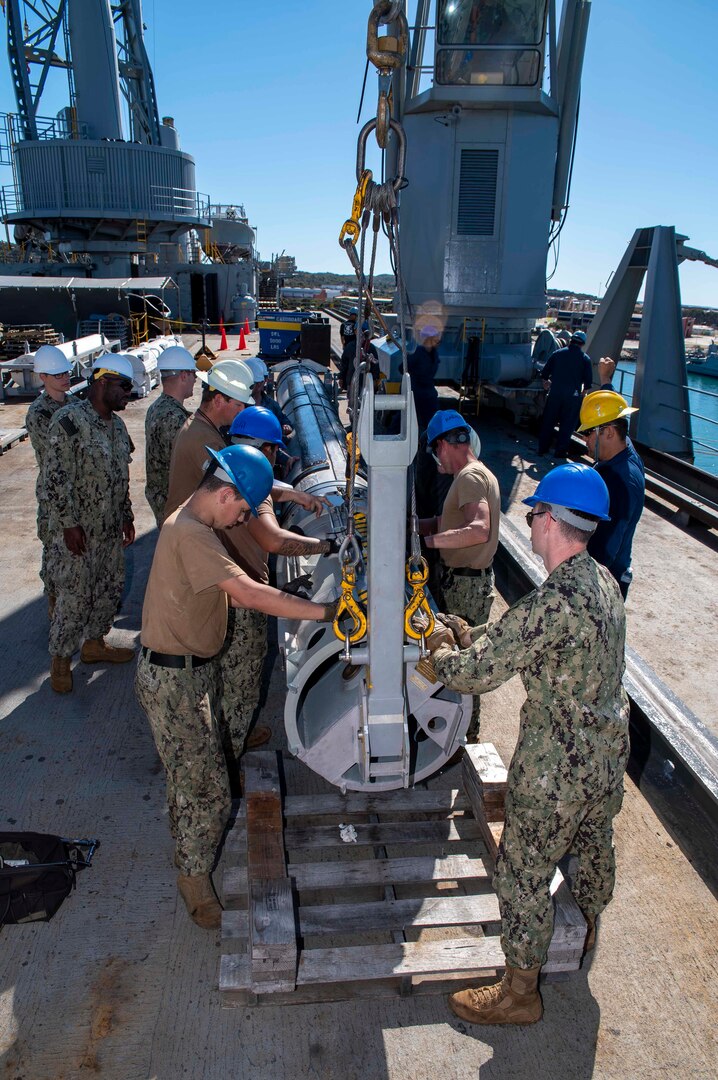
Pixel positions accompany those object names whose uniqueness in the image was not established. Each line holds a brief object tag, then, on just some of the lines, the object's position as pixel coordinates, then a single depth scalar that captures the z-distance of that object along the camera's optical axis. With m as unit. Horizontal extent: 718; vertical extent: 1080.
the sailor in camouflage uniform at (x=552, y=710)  2.24
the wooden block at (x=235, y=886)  2.76
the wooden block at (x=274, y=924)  2.38
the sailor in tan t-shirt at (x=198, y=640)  2.60
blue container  11.20
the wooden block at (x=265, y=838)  2.73
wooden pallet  2.46
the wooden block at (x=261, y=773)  3.05
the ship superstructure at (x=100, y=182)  22.16
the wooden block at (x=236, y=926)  2.57
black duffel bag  2.74
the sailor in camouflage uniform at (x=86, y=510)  4.28
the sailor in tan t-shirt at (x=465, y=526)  3.59
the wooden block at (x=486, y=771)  3.12
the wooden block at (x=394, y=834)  3.03
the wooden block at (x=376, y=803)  3.15
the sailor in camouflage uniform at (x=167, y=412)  4.88
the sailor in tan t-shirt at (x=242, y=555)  3.54
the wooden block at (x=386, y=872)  2.82
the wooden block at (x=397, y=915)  2.64
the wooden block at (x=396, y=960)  2.44
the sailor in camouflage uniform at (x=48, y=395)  4.76
